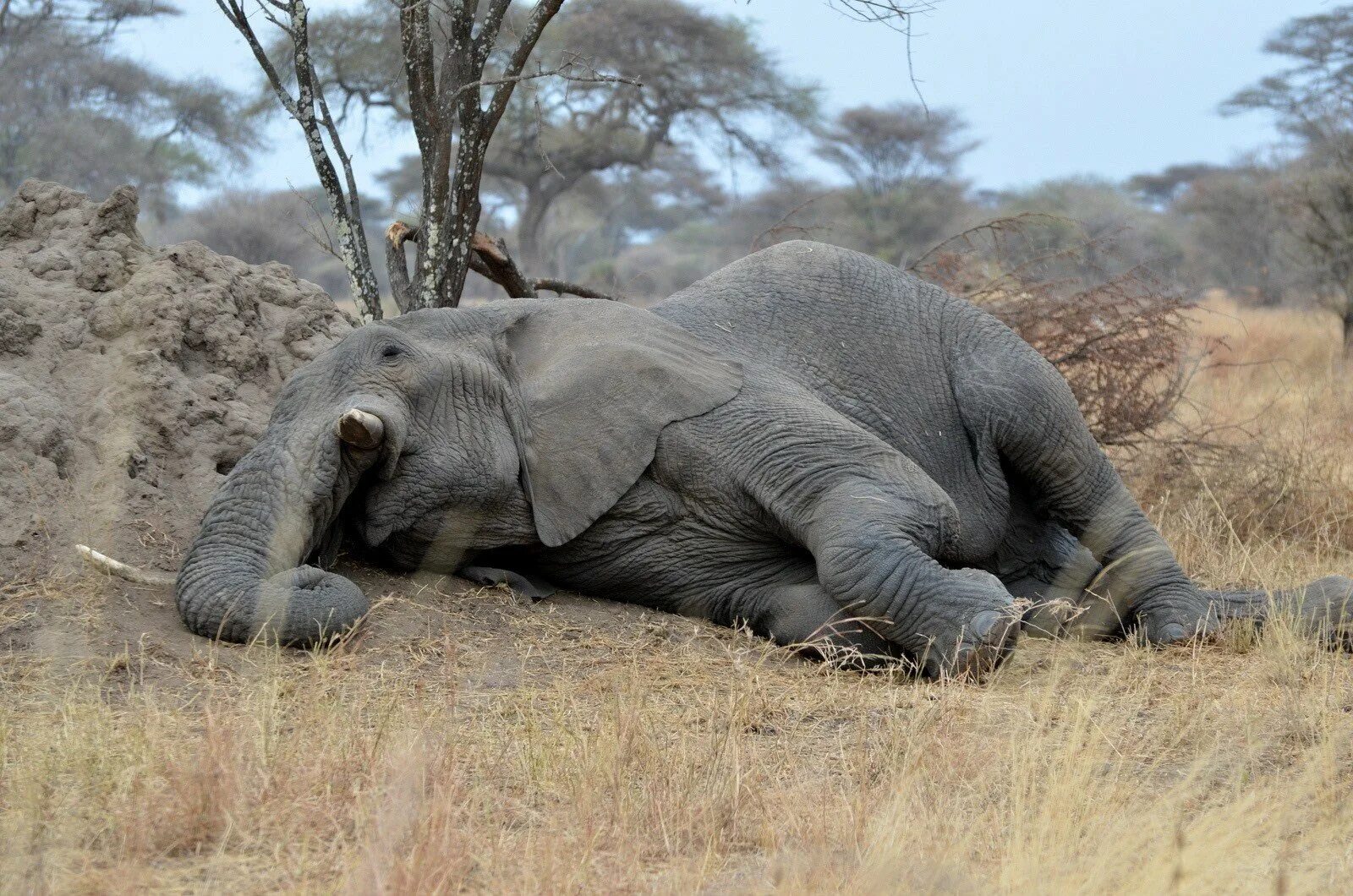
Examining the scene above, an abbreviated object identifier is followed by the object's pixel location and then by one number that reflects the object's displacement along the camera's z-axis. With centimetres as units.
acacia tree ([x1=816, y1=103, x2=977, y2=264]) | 6500
